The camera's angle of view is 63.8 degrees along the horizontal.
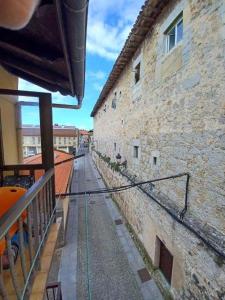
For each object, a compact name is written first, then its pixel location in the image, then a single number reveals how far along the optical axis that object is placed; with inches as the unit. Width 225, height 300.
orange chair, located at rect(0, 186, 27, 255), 79.6
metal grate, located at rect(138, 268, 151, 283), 206.5
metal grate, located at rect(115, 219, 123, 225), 325.4
